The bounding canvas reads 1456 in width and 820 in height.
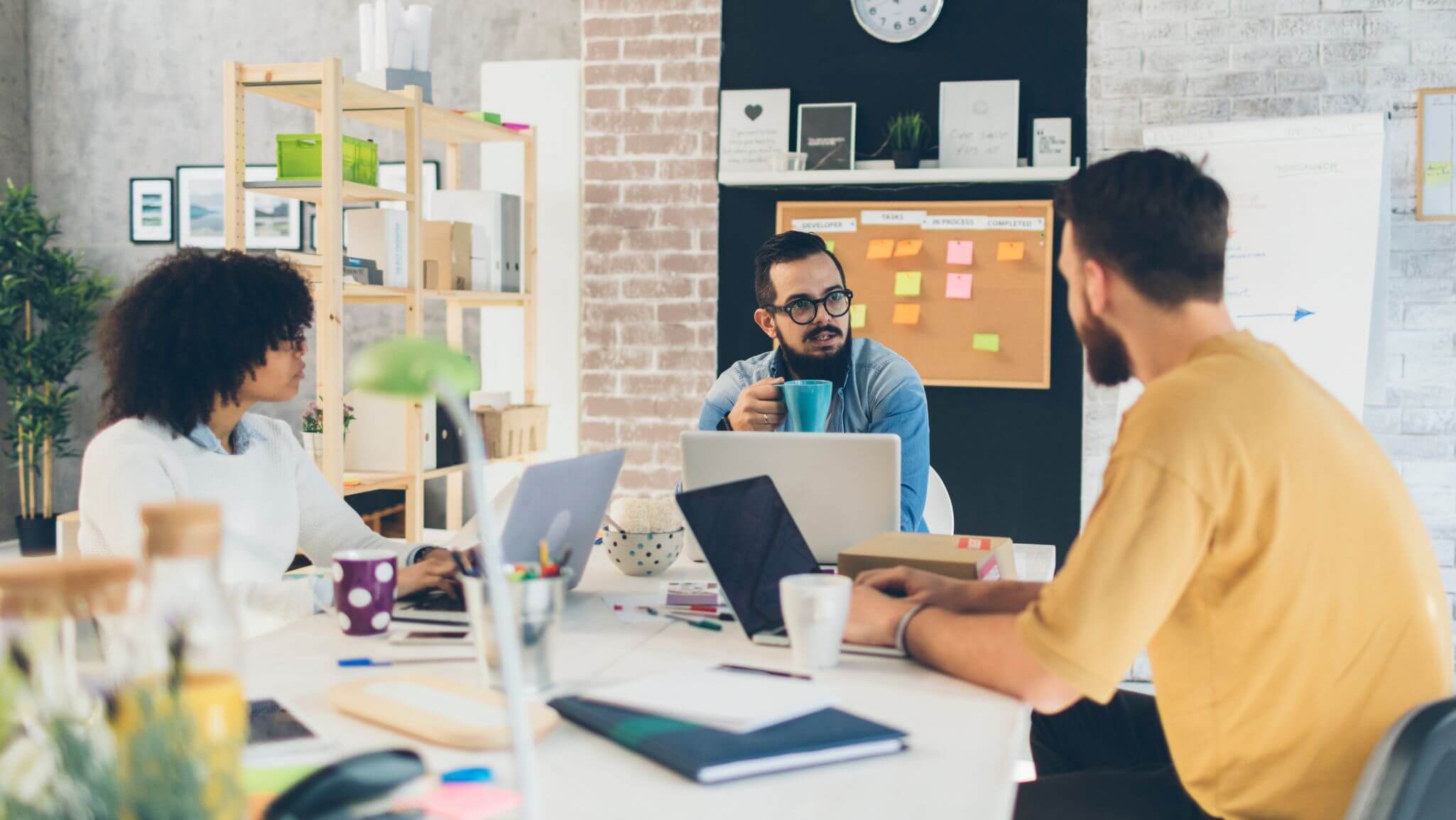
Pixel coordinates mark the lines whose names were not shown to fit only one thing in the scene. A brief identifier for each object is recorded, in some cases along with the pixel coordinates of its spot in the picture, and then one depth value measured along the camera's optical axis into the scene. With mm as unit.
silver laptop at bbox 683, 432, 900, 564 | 1996
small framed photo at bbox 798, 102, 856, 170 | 4086
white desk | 1013
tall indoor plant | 6039
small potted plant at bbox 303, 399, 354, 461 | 4117
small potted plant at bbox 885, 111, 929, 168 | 3992
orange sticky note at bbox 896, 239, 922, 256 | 4051
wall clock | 4031
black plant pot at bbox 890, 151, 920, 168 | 3986
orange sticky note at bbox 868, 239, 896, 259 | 4066
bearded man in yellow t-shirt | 1266
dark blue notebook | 1062
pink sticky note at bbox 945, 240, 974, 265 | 4012
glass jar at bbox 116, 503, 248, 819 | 645
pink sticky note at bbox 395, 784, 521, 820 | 958
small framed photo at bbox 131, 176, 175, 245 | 6535
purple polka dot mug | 1571
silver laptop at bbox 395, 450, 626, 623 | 1608
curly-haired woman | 1940
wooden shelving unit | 3674
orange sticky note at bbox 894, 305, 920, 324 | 4062
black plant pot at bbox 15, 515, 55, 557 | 6340
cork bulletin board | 3982
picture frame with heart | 4172
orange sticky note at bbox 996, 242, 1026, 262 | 3979
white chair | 2730
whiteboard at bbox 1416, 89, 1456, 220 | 3682
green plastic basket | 3773
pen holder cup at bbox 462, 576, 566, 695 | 1253
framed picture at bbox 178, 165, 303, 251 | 6289
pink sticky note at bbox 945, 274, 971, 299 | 4016
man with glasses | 2756
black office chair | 1167
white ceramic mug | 1414
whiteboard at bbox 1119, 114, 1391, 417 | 3701
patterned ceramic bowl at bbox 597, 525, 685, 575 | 2033
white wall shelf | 3895
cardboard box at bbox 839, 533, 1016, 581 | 1729
